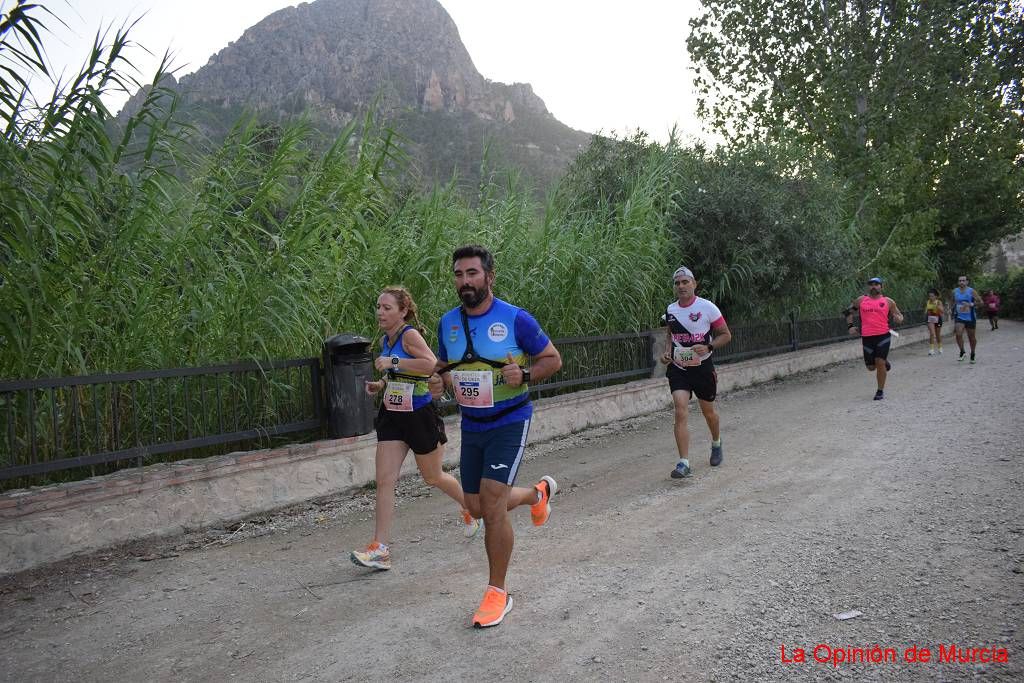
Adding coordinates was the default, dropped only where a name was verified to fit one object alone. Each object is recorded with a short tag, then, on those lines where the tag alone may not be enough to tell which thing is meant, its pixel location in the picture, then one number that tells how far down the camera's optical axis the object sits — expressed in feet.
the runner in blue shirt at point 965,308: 56.95
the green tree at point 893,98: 79.15
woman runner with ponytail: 15.51
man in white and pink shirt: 22.84
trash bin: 21.74
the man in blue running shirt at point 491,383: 12.37
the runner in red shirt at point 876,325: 38.97
